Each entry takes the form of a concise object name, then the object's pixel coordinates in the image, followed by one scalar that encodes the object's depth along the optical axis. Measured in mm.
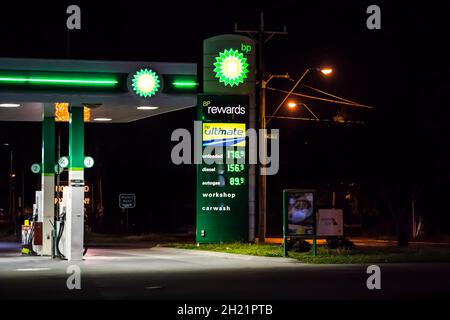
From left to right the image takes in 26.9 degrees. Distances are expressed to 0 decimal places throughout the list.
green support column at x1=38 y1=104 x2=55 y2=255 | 33688
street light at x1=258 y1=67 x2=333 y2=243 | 37062
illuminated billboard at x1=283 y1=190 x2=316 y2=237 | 30016
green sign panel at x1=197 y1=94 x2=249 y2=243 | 35969
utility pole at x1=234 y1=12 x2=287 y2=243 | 37562
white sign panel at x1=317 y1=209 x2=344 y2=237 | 33750
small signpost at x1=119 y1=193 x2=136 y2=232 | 51000
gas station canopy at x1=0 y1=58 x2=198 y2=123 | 28281
